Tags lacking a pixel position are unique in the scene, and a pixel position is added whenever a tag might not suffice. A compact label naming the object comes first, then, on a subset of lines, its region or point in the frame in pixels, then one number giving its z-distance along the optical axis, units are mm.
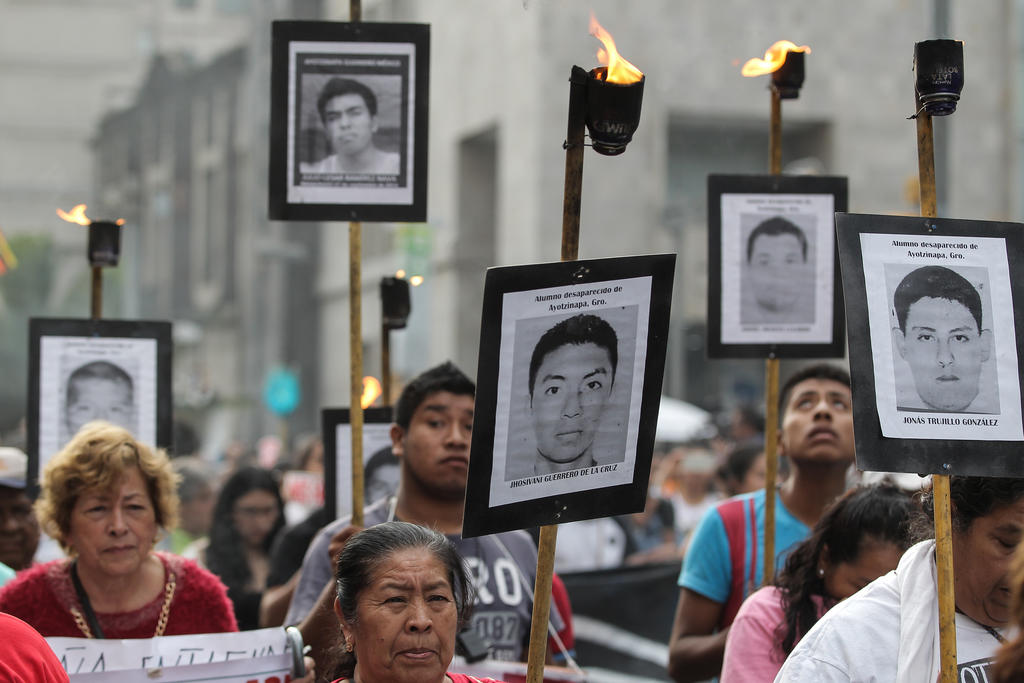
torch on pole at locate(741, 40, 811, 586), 4141
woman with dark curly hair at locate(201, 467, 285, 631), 6480
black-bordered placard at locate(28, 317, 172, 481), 4648
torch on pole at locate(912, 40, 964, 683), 2623
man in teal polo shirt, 4203
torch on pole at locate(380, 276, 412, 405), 4898
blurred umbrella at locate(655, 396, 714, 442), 17188
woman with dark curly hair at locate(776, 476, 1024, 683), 2555
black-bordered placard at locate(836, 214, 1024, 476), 2621
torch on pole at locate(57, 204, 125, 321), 4613
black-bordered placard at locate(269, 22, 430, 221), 4098
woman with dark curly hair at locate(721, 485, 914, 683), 3361
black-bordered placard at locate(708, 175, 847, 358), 4543
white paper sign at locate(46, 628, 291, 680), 3479
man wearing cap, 4730
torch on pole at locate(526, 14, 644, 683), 2807
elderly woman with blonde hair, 3664
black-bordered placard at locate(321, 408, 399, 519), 4742
